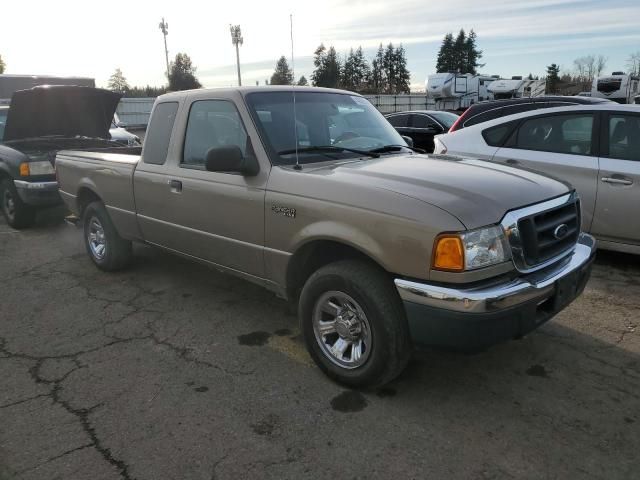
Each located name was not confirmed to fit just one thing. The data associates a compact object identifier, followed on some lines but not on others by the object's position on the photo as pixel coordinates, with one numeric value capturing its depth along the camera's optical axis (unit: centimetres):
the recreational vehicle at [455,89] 3127
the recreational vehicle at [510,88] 2930
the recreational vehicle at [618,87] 2891
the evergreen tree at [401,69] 9506
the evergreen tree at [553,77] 6598
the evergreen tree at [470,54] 8575
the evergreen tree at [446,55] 8619
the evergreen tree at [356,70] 8294
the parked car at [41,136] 736
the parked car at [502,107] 746
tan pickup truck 272
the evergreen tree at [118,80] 7325
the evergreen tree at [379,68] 9525
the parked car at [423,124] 1262
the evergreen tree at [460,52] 8525
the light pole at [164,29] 5394
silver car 499
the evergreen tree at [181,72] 4859
